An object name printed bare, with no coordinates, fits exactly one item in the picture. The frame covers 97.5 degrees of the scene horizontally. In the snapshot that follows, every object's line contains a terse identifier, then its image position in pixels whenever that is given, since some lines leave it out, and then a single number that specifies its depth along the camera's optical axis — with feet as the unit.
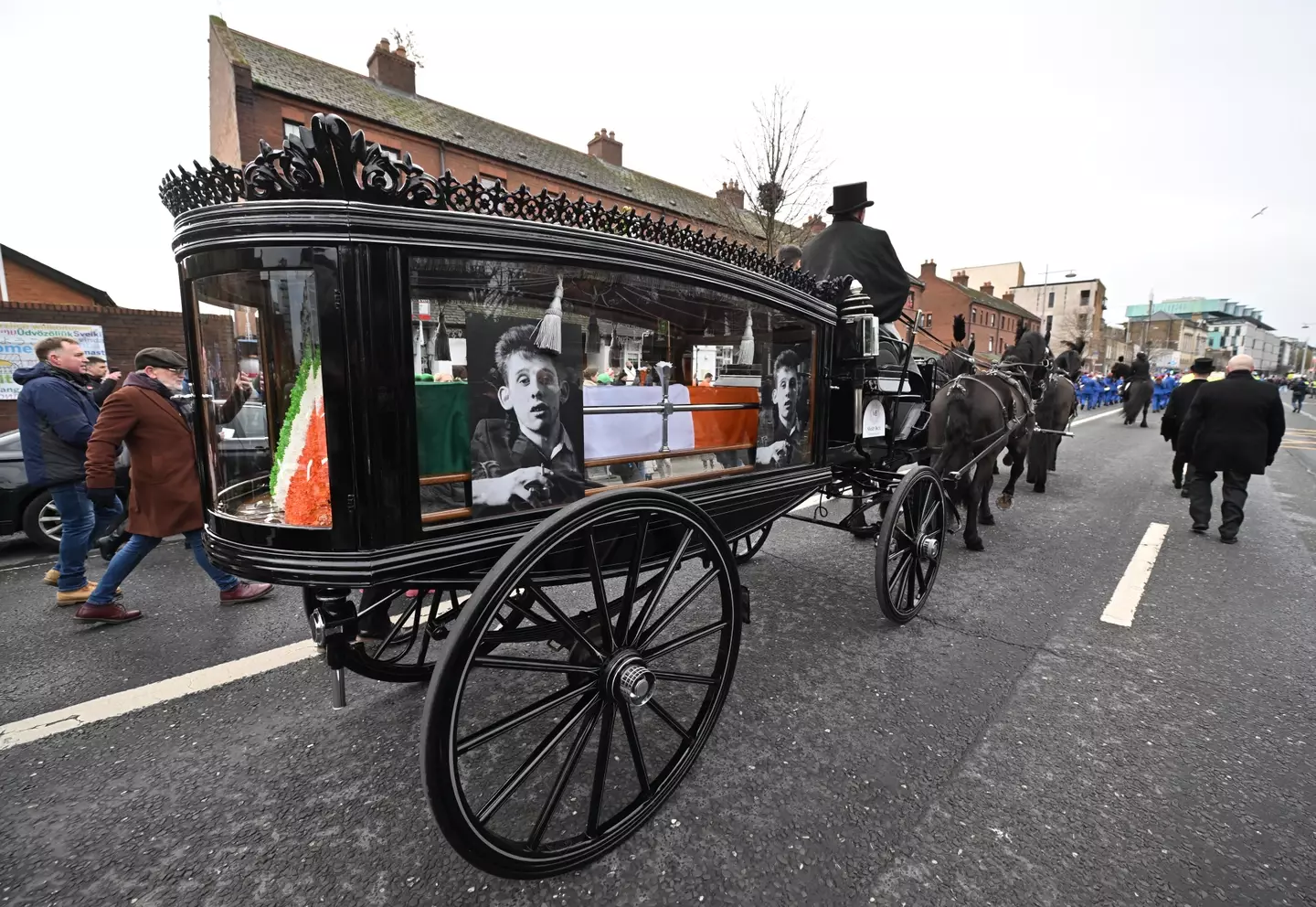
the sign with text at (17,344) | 30.50
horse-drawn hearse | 5.12
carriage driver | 13.26
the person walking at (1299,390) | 80.89
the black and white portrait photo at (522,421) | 6.05
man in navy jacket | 12.55
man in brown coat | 11.30
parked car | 15.81
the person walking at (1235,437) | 18.69
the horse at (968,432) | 17.07
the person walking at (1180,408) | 25.68
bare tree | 43.14
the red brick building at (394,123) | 48.73
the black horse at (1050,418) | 26.17
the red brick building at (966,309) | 128.67
